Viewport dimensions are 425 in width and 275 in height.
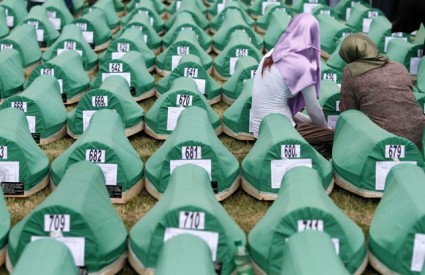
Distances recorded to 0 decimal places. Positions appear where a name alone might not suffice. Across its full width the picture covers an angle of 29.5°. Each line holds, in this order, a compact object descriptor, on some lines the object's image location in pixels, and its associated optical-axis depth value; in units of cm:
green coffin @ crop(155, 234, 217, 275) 338
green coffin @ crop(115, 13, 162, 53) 809
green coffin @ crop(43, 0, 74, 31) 883
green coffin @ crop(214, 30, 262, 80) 723
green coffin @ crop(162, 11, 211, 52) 808
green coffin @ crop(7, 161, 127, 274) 393
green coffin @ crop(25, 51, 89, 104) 660
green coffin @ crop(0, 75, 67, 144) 577
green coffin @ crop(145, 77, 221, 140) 582
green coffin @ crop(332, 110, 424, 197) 490
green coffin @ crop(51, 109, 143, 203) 488
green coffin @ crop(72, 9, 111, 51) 830
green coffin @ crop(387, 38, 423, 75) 725
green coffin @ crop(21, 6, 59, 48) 823
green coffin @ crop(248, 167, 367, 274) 391
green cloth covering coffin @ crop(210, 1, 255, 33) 892
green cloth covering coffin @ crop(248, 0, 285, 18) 978
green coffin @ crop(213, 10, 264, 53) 809
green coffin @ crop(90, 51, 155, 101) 662
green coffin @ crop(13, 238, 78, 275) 344
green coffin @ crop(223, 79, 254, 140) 594
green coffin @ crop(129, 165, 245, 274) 390
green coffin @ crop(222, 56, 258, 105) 660
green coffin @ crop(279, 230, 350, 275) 341
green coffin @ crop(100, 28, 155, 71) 732
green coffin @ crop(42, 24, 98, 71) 747
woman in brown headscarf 542
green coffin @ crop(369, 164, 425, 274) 398
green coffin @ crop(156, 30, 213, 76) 731
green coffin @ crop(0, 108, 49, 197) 496
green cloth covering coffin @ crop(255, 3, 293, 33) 912
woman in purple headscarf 548
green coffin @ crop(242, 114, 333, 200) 489
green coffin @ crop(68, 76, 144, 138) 581
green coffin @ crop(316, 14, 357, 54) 802
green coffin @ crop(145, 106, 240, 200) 489
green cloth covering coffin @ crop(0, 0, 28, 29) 887
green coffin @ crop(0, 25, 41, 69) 745
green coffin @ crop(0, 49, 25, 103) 667
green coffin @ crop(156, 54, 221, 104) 652
